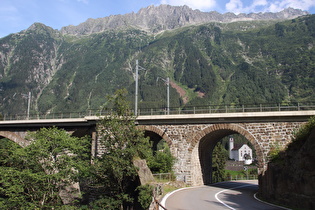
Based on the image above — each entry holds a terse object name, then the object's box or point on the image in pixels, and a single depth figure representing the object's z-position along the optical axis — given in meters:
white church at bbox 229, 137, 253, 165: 133.50
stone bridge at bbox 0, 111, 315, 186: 24.05
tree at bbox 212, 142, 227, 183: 55.53
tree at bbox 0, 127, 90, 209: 21.25
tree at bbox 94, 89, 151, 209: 20.32
